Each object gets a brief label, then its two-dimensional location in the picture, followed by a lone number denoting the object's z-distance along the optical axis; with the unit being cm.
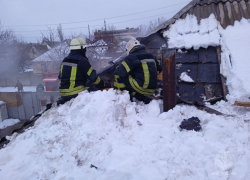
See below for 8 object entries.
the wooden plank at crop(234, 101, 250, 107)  313
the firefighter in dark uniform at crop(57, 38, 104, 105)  396
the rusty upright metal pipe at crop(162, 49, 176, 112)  307
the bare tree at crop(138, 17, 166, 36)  4382
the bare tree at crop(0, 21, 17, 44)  2314
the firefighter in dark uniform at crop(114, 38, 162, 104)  353
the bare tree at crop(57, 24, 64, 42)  2072
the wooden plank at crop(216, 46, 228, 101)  412
